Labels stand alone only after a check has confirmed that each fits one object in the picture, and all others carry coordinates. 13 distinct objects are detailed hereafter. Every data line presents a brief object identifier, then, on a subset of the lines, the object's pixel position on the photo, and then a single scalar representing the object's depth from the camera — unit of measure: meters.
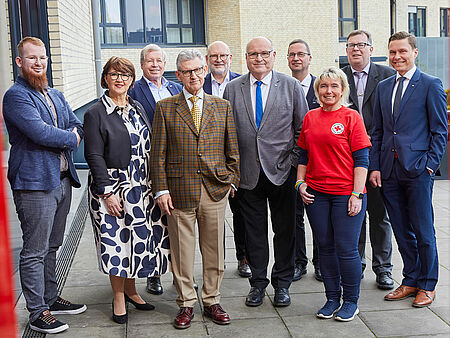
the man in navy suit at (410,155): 4.28
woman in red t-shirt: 4.06
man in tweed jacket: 4.07
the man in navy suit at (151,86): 4.89
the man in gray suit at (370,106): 4.84
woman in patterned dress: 4.03
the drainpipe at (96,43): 12.38
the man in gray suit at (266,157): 4.42
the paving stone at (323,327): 3.99
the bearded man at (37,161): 3.77
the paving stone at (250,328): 4.03
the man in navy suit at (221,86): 5.47
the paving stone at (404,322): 3.98
